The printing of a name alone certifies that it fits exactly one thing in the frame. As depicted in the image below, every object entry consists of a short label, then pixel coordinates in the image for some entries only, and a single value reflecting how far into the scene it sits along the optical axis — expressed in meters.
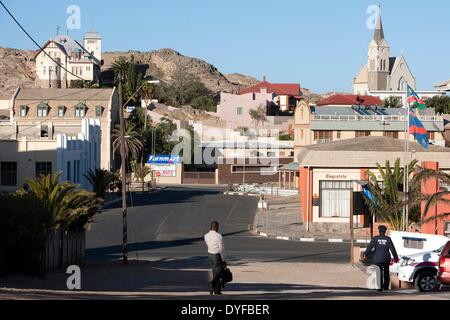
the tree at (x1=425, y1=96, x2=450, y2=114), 145.21
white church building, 180.75
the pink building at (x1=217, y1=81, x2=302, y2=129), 144.00
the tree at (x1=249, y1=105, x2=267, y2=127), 144.12
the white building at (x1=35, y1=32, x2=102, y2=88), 157.95
